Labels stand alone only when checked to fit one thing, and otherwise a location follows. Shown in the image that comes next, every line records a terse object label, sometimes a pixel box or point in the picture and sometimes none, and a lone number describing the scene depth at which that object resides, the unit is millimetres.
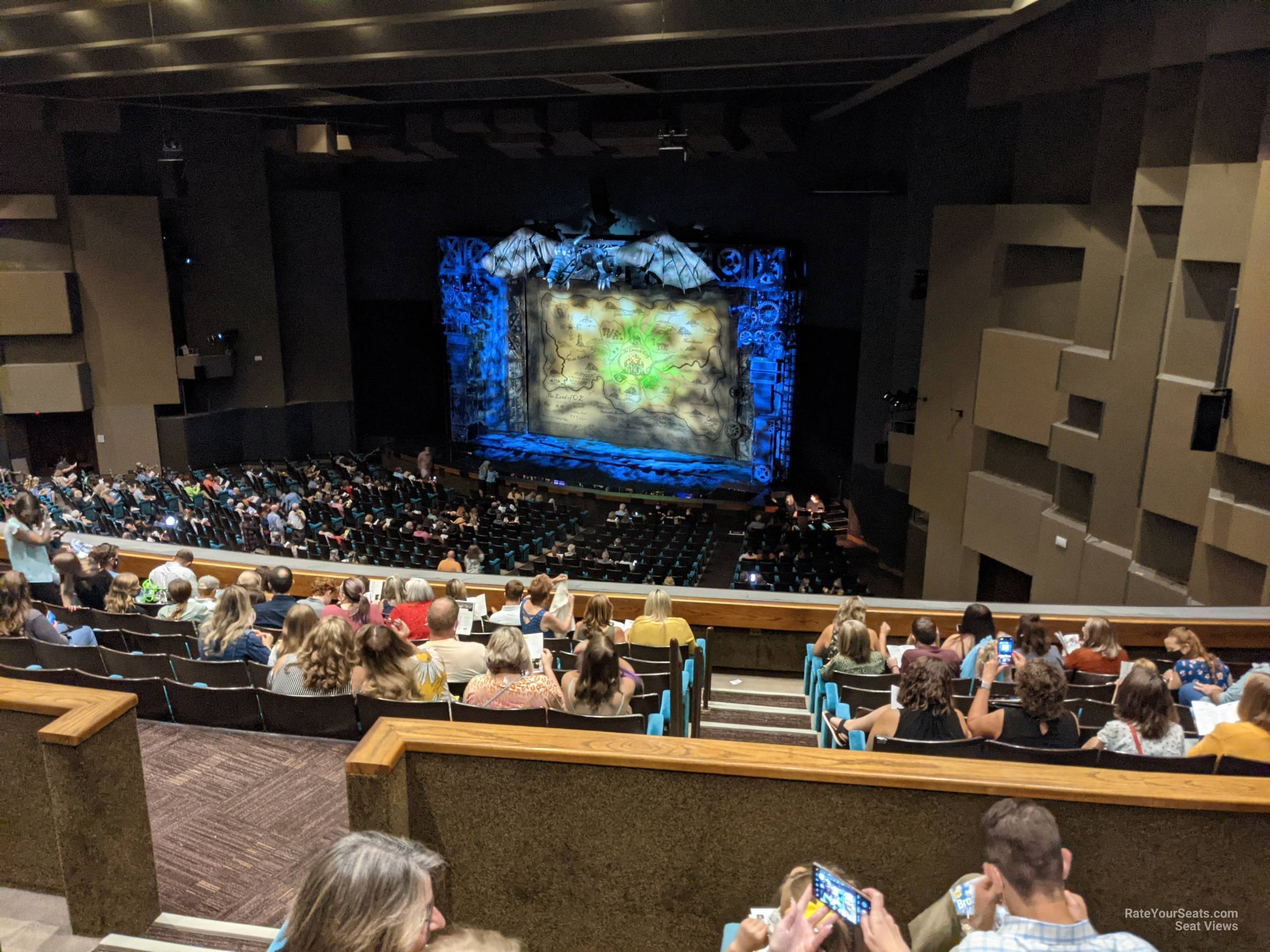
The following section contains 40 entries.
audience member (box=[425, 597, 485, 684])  4488
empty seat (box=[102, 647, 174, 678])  4652
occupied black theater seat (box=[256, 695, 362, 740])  4094
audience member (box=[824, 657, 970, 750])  3582
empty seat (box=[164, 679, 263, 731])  4262
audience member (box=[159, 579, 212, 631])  5715
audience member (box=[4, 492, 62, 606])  6078
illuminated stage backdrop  18219
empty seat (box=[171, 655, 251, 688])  4523
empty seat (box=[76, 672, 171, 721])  4309
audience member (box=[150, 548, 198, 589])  6578
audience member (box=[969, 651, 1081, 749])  3629
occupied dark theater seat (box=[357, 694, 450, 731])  3750
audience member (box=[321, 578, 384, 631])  5398
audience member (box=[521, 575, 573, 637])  5641
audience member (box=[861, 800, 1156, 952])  2150
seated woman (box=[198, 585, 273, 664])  4719
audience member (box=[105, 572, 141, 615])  6012
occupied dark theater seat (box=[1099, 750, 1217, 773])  3213
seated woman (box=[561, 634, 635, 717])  3803
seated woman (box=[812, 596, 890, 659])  5344
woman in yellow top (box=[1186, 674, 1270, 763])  3514
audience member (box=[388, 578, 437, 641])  5465
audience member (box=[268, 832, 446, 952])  1712
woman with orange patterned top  3816
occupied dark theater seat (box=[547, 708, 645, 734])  3576
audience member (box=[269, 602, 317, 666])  4430
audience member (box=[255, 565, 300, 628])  5516
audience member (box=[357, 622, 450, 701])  4027
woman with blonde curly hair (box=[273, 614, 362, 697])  4172
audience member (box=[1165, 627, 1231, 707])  4809
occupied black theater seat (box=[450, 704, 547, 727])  3631
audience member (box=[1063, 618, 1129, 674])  5379
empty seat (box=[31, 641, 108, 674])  4766
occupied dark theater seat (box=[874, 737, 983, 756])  3322
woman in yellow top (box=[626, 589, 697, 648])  5496
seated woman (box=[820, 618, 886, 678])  4895
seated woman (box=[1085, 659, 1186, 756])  3676
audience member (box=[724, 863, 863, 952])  2057
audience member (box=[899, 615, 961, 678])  4785
